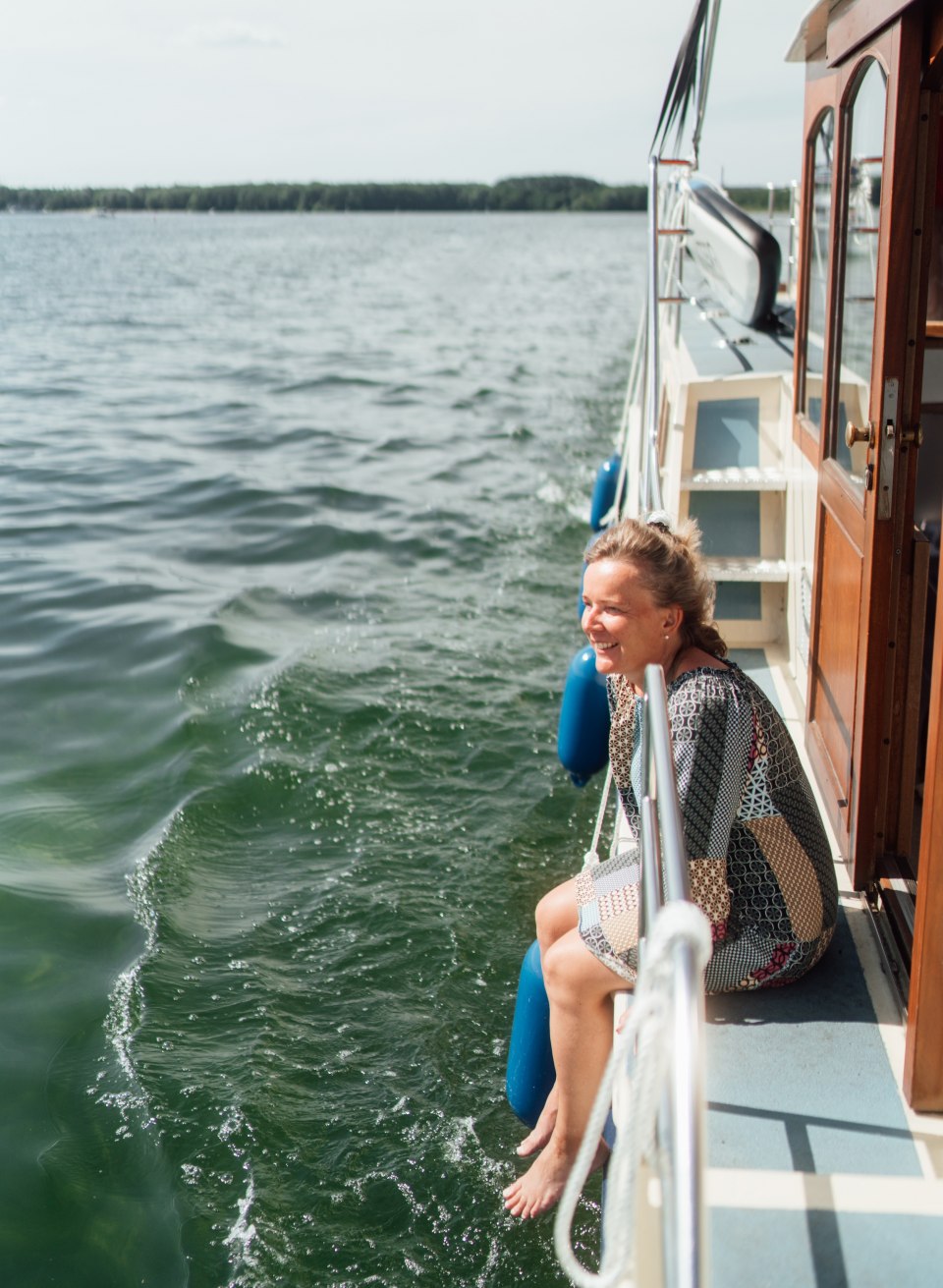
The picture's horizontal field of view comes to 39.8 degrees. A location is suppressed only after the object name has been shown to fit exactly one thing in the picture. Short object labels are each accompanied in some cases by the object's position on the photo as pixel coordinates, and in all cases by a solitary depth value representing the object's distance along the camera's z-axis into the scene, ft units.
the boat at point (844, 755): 7.27
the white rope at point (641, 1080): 5.03
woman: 8.88
